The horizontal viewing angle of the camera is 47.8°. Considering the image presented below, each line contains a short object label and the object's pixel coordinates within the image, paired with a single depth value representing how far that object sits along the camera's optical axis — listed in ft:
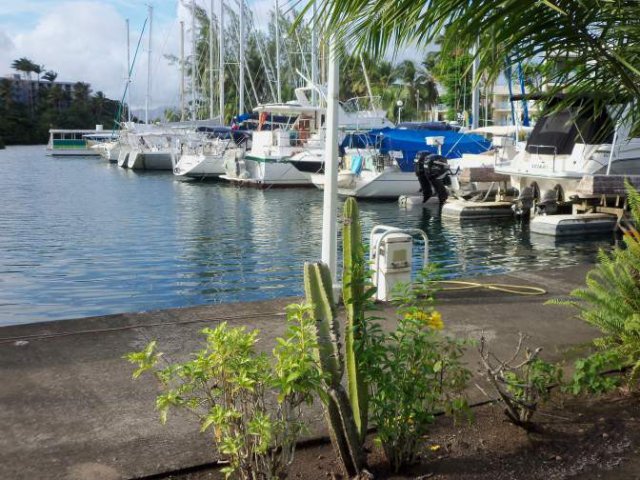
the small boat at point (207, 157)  145.18
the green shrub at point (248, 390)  10.84
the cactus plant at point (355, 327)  12.71
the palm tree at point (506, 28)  12.25
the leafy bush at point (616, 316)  16.19
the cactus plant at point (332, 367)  12.25
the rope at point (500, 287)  27.40
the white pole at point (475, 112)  105.20
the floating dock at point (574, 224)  68.03
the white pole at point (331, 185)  23.98
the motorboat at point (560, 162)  69.92
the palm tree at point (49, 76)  531.50
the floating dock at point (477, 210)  81.35
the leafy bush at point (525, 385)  13.99
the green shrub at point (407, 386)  12.48
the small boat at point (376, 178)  102.58
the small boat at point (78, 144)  321.36
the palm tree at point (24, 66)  515.09
